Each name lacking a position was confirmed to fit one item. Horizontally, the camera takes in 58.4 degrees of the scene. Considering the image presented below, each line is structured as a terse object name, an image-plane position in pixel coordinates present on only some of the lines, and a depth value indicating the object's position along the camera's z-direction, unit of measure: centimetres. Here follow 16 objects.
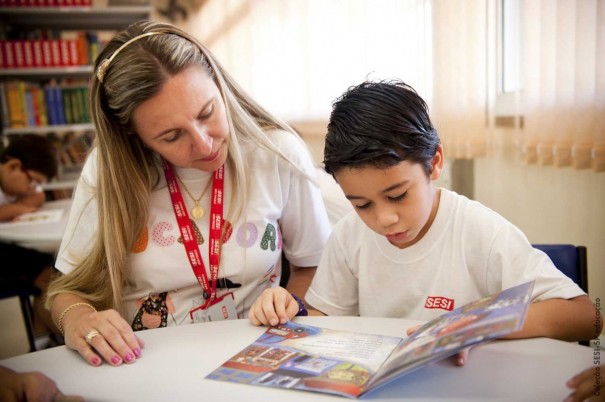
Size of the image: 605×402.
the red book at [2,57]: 385
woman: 107
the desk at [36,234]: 206
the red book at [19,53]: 393
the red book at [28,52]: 396
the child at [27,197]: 232
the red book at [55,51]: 403
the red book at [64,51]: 405
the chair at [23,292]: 221
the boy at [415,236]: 85
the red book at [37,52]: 398
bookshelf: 393
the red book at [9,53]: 388
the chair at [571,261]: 105
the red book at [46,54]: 400
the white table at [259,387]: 66
